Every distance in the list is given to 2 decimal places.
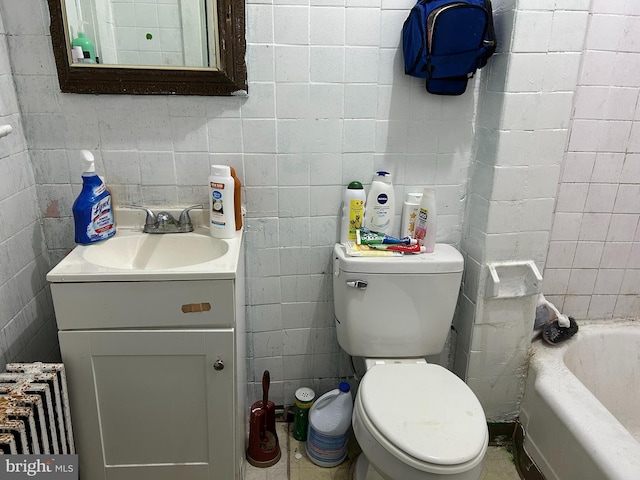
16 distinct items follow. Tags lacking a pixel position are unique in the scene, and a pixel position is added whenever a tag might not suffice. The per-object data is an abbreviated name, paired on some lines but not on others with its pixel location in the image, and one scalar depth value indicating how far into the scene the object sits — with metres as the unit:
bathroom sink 1.50
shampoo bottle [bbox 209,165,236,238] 1.44
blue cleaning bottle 1.40
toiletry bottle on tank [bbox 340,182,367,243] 1.61
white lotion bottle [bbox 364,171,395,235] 1.61
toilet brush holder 1.72
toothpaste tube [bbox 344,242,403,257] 1.57
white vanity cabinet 1.24
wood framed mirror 1.40
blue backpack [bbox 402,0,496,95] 1.36
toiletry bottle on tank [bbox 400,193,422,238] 1.66
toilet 1.25
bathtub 1.35
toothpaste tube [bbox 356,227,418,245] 1.62
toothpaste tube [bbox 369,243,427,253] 1.60
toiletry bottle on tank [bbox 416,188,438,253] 1.60
